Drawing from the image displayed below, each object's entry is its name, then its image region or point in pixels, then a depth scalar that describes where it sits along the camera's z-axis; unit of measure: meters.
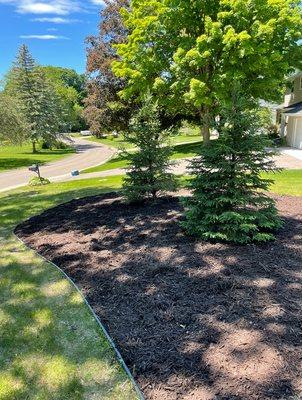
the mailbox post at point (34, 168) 11.20
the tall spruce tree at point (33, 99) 35.81
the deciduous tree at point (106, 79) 23.08
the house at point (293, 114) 21.73
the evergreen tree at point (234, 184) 4.80
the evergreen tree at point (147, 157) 7.25
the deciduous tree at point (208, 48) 12.83
